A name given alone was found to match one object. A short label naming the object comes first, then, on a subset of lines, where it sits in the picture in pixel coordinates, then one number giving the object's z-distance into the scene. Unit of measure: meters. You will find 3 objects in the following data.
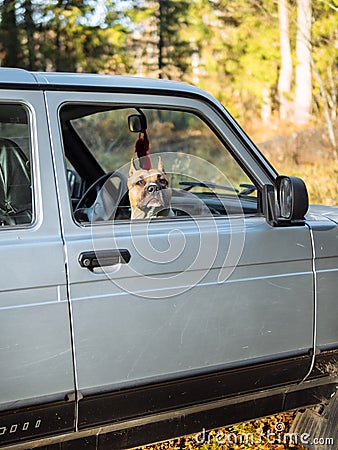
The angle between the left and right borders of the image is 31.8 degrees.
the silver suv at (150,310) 2.48
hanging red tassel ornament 3.42
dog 3.07
